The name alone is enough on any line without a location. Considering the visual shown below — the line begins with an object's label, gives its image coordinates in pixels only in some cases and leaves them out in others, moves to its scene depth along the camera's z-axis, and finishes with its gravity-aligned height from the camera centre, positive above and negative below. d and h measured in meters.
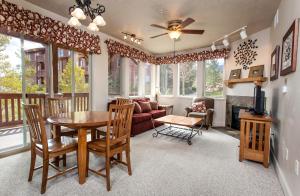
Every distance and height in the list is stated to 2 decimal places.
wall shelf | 3.97 +0.34
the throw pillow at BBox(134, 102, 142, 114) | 4.70 -0.49
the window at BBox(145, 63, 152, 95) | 6.59 +0.55
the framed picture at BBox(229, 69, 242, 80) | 4.78 +0.57
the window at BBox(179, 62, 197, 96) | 6.13 +0.54
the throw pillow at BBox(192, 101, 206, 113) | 5.15 -0.45
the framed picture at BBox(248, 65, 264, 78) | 4.14 +0.57
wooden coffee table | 3.73 -1.06
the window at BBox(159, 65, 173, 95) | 6.77 +0.53
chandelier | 1.94 +0.92
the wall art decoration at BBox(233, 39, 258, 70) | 4.41 +1.13
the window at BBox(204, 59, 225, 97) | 5.52 +0.53
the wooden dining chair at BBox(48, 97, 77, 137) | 2.63 -0.27
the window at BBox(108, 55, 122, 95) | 5.03 +0.53
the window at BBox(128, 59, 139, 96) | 5.79 +0.52
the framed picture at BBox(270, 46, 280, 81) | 2.87 +0.54
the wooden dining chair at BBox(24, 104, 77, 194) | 1.83 -0.66
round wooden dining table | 1.96 -0.41
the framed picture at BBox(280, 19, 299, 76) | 1.81 +0.54
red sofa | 4.17 -0.77
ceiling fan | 3.30 +1.29
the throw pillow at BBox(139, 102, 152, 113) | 5.03 -0.45
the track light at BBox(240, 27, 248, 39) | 3.27 +1.20
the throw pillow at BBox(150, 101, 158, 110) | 5.59 -0.44
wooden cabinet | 2.56 -0.73
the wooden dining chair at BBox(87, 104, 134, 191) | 1.97 -0.61
